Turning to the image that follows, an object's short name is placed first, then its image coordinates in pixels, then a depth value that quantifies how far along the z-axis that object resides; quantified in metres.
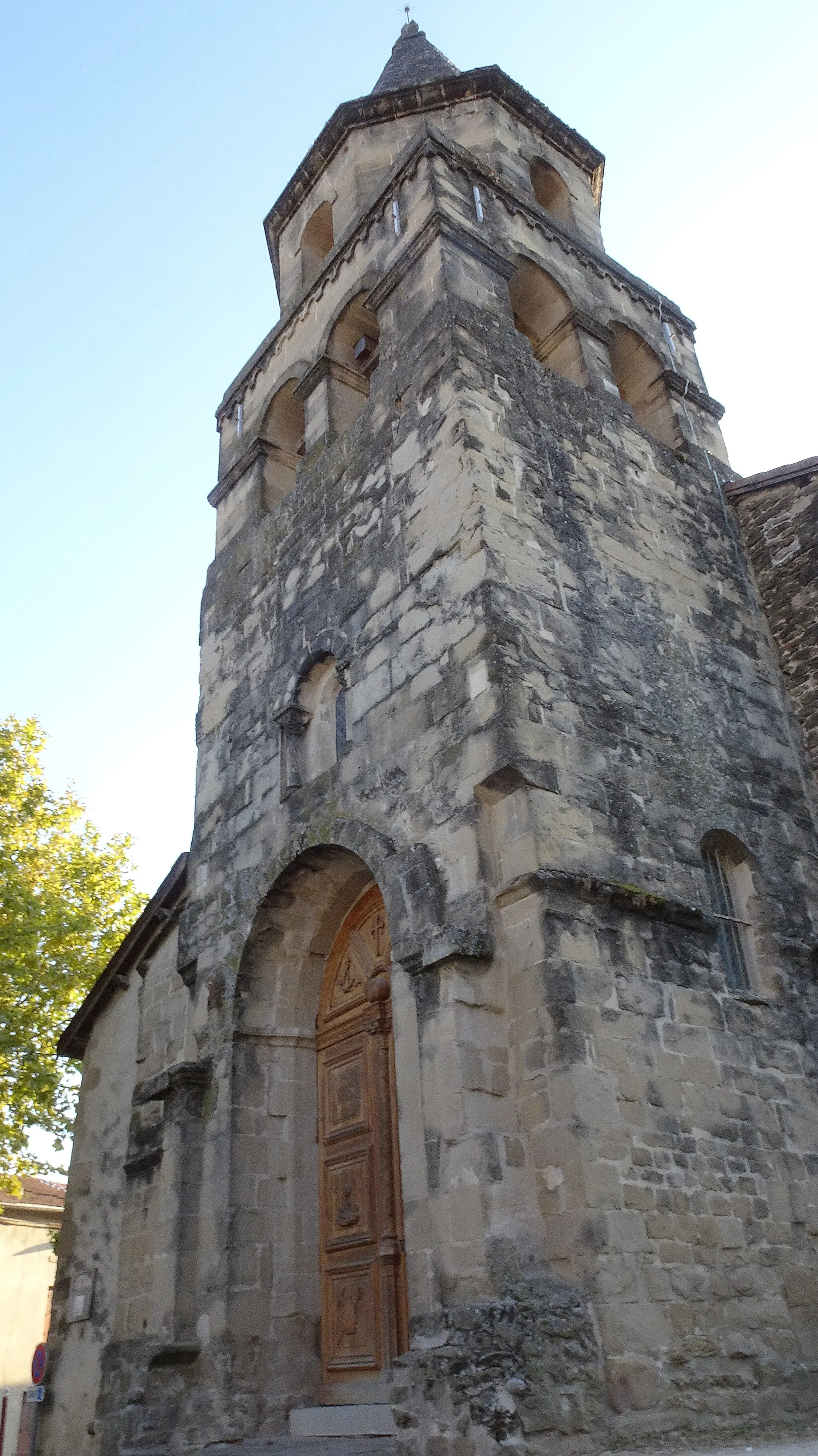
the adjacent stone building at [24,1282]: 21.44
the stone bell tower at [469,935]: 5.42
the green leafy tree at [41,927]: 14.67
